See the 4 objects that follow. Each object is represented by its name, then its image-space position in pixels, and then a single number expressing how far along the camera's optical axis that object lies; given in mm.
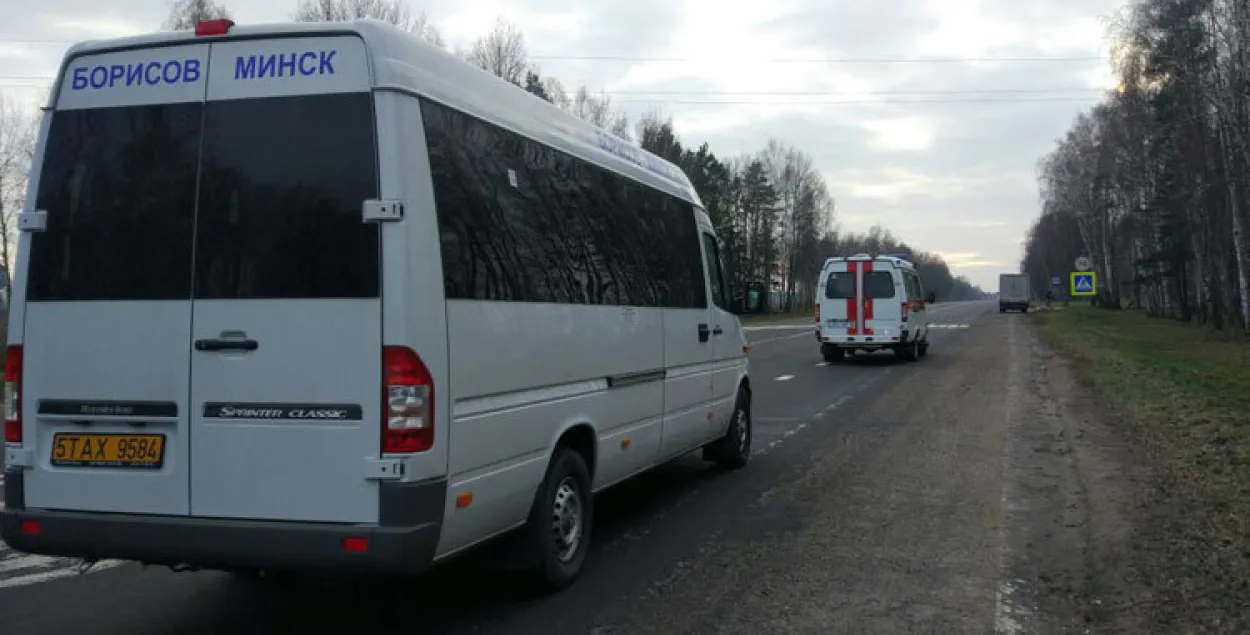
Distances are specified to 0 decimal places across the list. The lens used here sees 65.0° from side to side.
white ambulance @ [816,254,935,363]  23453
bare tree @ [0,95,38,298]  38594
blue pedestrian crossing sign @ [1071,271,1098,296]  50656
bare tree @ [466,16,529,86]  43562
